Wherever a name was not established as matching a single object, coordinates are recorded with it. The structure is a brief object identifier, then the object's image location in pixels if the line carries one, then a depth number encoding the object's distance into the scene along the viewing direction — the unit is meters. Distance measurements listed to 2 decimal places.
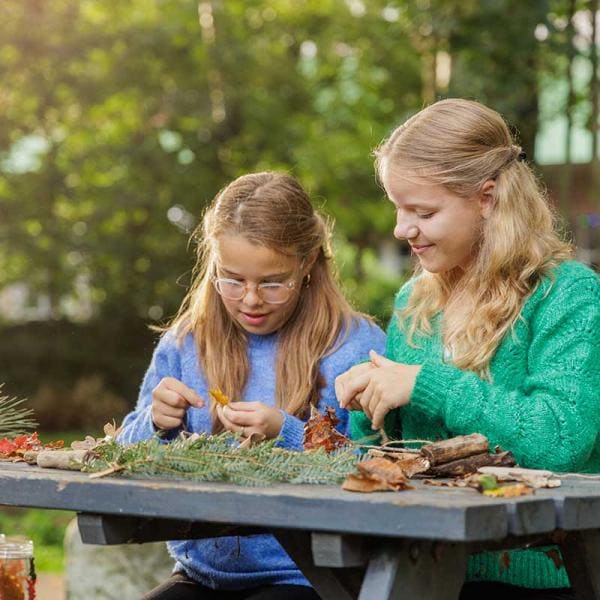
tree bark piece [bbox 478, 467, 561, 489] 2.45
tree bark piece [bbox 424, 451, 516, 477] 2.57
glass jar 3.19
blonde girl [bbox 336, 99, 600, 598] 2.86
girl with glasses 3.33
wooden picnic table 2.12
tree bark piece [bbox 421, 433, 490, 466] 2.57
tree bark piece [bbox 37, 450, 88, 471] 2.66
